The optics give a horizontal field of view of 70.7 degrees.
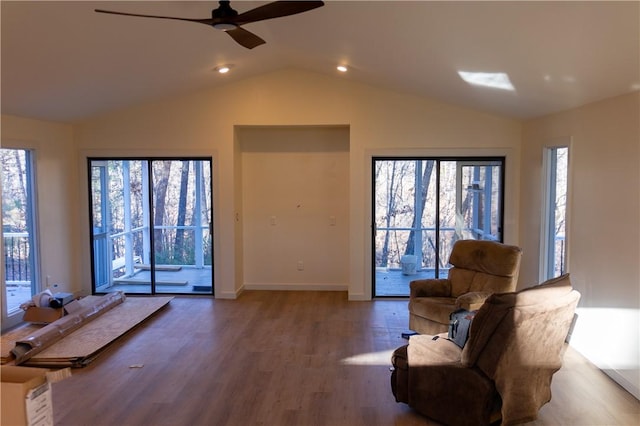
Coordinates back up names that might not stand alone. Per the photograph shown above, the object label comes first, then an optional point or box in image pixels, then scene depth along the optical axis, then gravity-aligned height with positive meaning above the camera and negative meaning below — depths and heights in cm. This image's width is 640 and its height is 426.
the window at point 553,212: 493 -21
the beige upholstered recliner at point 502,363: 272 -111
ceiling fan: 271 +115
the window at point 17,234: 520 -43
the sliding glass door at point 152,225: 646 -41
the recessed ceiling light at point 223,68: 539 +153
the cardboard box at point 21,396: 153 -68
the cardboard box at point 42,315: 506 -132
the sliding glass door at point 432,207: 622 -17
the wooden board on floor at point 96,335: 412 -144
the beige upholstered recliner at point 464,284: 433 -94
